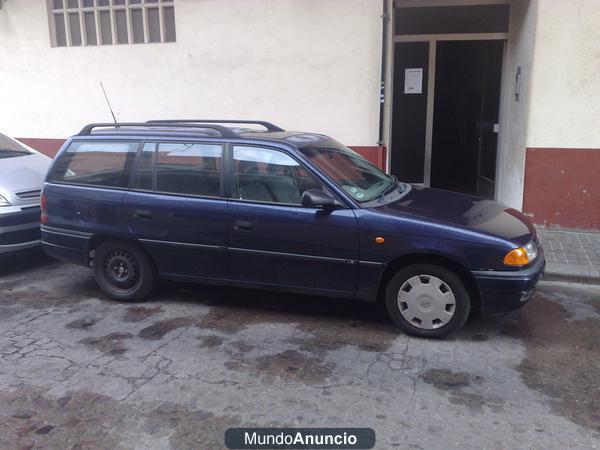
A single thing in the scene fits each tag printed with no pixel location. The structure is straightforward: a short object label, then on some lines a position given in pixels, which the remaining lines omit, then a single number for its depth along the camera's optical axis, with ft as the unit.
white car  21.01
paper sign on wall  30.68
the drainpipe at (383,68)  26.27
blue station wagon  14.93
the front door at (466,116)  30.22
